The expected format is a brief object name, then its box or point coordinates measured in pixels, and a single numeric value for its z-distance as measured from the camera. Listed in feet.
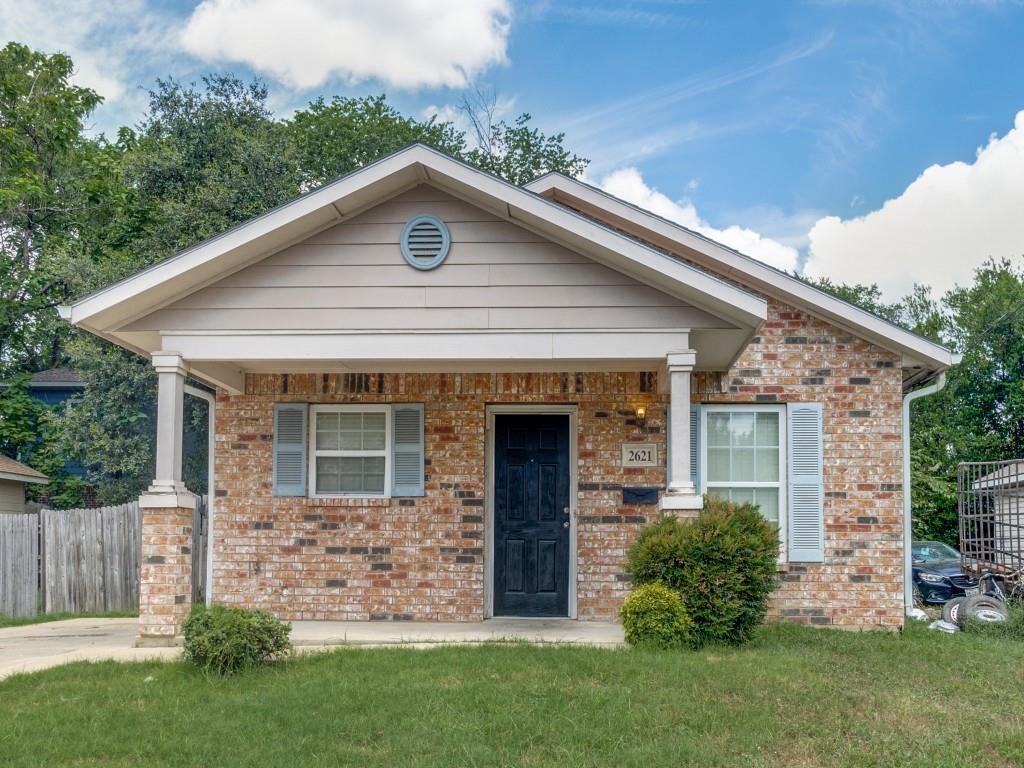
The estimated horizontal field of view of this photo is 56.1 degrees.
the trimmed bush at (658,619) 24.31
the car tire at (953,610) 35.07
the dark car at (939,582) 50.57
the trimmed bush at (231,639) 21.99
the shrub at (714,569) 24.90
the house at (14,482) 59.88
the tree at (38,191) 66.64
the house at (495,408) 27.02
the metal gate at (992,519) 39.91
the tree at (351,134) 82.84
